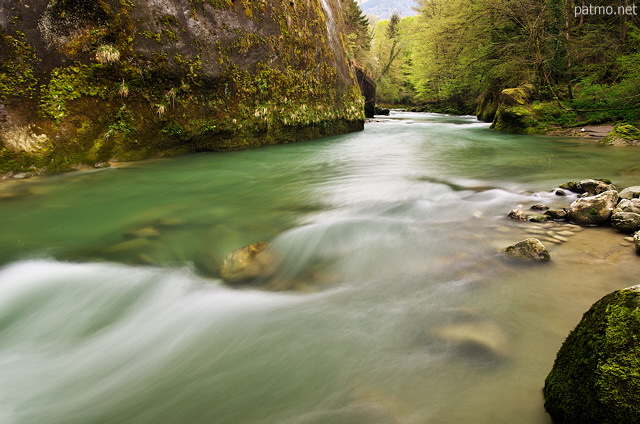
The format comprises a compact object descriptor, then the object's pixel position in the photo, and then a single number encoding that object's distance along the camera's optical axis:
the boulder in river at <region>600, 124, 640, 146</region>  9.52
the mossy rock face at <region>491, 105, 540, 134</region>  13.81
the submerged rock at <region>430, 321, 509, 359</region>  1.98
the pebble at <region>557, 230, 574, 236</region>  3.53
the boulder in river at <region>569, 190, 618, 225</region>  3.70
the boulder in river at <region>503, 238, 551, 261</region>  2.99
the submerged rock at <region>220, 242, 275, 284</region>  3.27
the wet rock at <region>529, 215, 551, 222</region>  3.97
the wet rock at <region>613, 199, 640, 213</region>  3.61
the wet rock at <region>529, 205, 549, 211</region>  4.40
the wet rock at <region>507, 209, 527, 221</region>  4.10
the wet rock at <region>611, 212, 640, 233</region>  3.40
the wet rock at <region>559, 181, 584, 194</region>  5.10
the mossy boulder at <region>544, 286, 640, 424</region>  1.15
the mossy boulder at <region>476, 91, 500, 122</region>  19.73
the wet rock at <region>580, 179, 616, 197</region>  4.81
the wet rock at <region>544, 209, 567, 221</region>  3.94
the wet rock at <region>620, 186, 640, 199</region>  4.07
